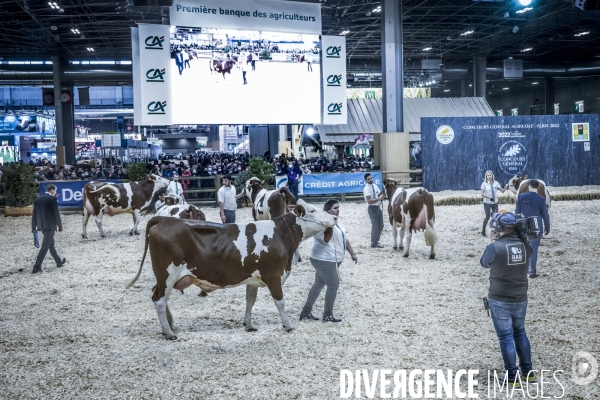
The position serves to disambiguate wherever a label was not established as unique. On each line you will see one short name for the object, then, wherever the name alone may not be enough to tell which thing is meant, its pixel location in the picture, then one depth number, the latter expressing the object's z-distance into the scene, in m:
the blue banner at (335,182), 21.70
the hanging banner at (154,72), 19.45
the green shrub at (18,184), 20.16
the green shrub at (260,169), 21.48
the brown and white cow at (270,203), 11.55
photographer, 5.16
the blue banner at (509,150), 23.48
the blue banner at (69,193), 20.69
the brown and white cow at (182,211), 9.66
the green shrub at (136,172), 21.80
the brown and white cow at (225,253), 6.54
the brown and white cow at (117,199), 15.17
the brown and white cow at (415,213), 11.27
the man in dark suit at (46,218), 10.81
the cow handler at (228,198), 12.62
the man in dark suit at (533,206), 8.84
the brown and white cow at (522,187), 11.84
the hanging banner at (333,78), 21.67
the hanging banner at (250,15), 19.77
